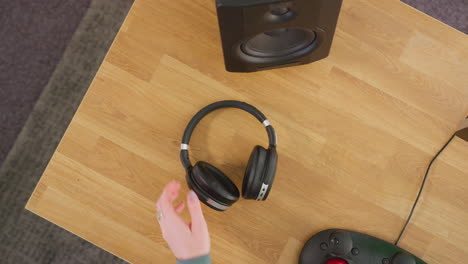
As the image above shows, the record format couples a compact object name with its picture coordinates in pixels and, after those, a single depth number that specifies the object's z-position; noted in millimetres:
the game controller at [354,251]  799
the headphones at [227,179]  723
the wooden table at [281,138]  813
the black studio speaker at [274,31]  584
